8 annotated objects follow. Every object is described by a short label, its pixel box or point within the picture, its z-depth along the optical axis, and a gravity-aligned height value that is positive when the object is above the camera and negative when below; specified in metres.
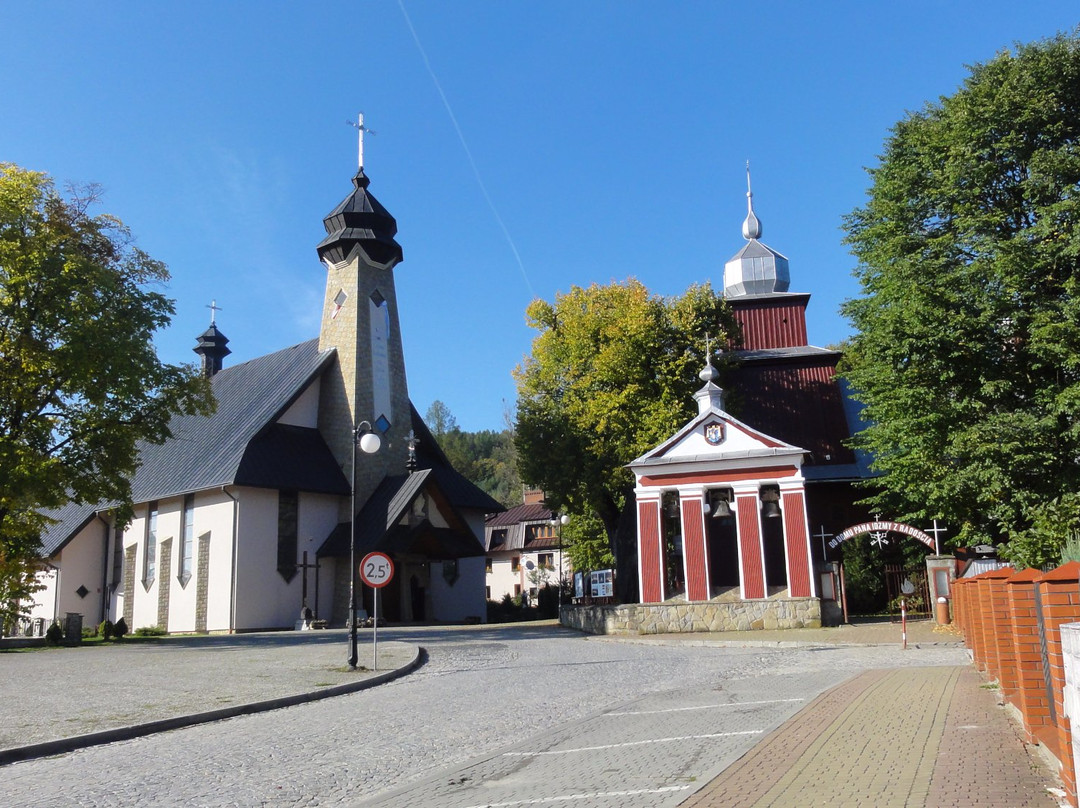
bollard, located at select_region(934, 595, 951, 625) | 23.69 -0.95
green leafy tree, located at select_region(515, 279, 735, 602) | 34.62 +7.09
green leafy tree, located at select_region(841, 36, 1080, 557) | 22.58 +6.61
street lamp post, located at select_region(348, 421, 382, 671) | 16.45 +0.39
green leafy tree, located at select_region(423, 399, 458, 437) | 100.38 +17.85
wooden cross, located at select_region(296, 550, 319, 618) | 35.59 +0.48
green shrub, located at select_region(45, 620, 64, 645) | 27.33 -1.02
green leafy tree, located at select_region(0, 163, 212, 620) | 24.47 +6.07
